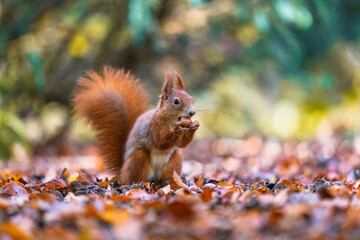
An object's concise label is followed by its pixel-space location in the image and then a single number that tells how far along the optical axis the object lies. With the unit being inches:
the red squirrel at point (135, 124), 202.1
